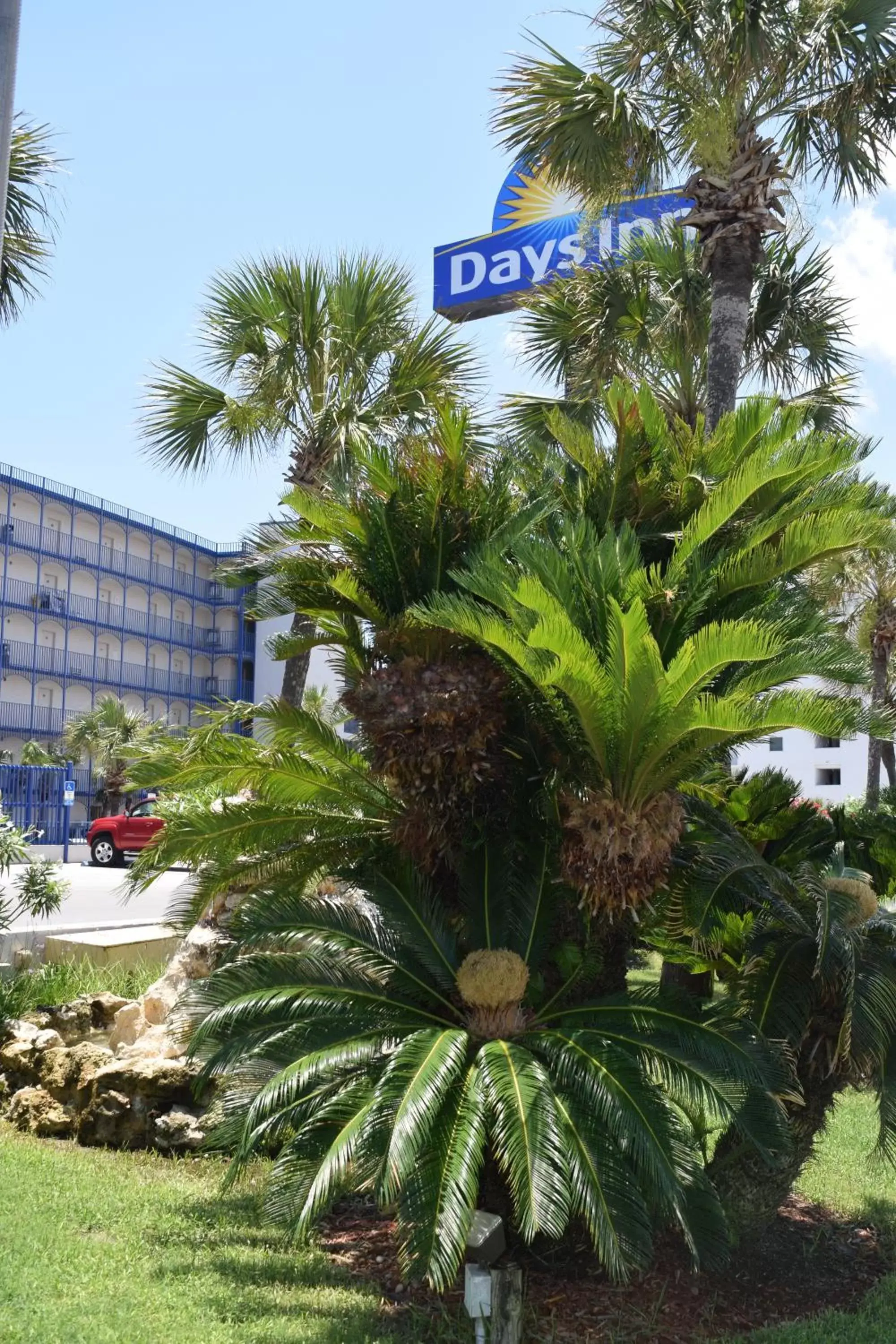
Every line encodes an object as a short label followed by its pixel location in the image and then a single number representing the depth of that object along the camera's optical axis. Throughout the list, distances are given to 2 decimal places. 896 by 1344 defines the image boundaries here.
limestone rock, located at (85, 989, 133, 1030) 9.41
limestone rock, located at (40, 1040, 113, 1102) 8.02
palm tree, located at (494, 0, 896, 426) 8.70
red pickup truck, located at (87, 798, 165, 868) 26.30
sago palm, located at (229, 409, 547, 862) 6.16
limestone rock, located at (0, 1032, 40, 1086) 8.45
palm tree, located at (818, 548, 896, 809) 24.41
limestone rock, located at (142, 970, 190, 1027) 9.03
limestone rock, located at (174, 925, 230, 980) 8.98
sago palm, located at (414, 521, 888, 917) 5.48
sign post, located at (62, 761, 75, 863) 24.92
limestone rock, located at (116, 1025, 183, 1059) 8.17
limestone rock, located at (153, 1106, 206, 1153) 7.64
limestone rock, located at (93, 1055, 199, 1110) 7.77
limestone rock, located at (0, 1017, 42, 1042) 8.80
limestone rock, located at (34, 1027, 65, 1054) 8.52
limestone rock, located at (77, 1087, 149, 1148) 7.77
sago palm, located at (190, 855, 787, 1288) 5.04
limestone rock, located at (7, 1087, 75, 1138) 7.94
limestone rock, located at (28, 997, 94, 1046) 9.29
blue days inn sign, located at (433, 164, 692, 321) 28.61
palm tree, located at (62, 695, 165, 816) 42.97
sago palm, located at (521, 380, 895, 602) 6.38
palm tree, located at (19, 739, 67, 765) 41.00
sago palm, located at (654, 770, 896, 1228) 5.97
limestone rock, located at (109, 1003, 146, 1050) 8.99
